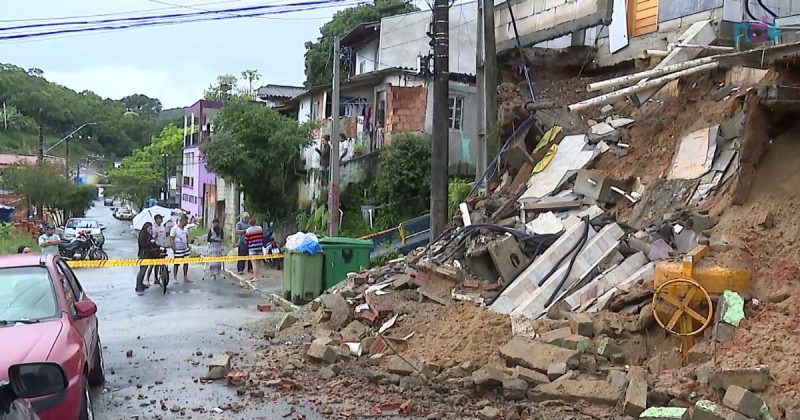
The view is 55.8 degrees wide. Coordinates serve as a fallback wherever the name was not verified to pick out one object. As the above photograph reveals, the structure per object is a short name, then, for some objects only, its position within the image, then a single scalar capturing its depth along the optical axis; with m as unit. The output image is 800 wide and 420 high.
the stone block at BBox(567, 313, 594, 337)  7.93
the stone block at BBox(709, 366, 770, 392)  6.44
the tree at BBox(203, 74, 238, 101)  64.31
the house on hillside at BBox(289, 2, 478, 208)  25.64
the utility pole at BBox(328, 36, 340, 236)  19.69
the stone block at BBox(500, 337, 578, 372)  7.55
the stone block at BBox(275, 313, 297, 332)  11.18
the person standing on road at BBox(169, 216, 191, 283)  17.75
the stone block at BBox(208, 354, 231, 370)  8.68
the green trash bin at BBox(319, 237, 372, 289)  14.04
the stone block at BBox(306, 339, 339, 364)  9.03
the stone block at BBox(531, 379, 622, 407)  6.89
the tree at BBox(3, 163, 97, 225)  46.72
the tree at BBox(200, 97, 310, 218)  28.67
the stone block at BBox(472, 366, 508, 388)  7.47
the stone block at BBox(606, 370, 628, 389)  6.99
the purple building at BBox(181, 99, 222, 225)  53.47
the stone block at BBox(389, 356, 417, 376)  8.32
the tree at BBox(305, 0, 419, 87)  42.66
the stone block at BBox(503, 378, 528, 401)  7.29
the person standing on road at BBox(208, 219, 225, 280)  19.05
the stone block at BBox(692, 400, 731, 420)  6.05
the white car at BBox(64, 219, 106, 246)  30.64
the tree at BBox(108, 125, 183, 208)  78.56
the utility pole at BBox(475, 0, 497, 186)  13.43
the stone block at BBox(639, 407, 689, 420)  6.27
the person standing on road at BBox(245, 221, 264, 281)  19.62
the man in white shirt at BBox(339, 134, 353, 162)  28.73
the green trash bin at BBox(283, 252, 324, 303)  13.93
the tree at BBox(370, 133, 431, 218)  23.53
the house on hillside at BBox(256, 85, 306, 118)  44.25
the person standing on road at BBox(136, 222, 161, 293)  16.78
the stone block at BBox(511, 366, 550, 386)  7.37
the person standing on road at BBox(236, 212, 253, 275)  20.12
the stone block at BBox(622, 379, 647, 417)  6.49
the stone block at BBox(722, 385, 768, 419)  6.09
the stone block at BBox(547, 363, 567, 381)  7.35
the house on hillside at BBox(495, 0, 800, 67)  13.49
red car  5.17
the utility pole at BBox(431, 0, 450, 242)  12.93
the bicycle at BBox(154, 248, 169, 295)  16.61
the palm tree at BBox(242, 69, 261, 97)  60.88
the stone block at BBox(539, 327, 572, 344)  7.90
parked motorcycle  23.78
